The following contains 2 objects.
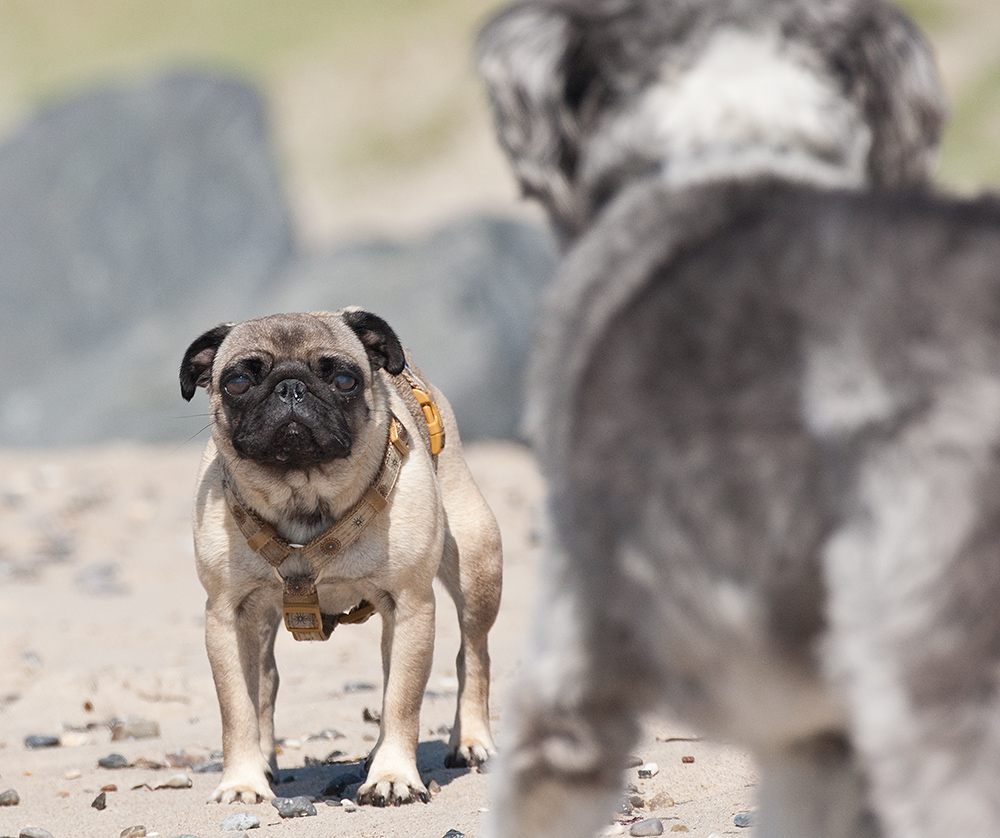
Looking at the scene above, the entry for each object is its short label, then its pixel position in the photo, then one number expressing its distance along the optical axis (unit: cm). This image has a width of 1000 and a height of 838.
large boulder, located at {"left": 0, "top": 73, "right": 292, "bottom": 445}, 3198
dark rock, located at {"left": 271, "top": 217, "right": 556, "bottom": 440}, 2864
